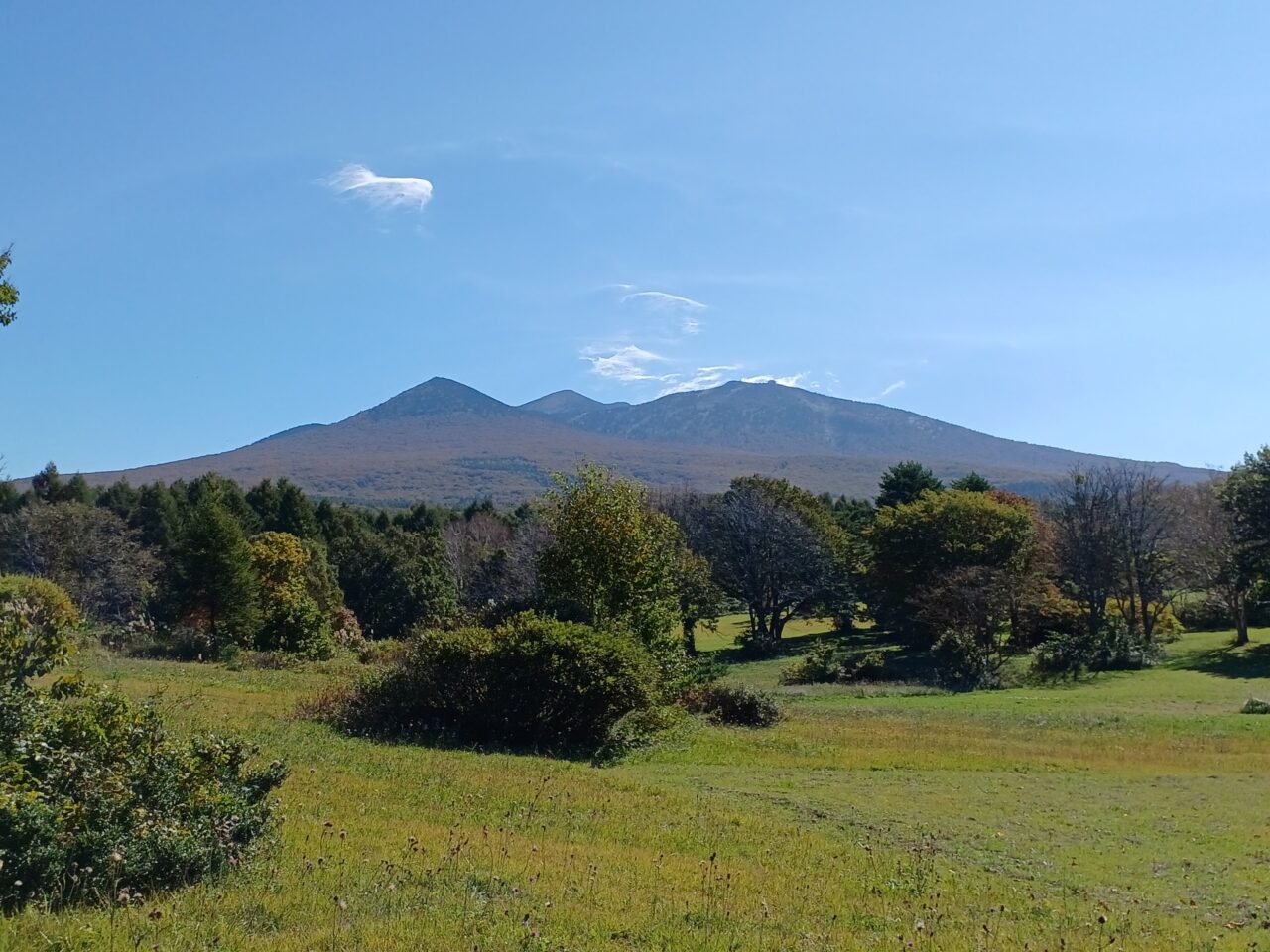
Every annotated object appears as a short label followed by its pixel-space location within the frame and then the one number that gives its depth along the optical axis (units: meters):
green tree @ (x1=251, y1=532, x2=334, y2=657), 40.28
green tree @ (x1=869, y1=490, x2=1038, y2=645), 52.00
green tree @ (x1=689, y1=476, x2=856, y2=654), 59.00
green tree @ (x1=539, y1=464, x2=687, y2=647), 27.34
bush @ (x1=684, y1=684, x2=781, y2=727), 25.95
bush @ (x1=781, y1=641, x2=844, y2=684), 42.56
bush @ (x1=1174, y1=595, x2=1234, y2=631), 57.22
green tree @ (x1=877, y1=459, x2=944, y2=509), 70.12
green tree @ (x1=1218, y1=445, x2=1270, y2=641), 44.97
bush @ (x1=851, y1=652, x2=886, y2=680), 42.84
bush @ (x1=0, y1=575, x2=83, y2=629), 28.36
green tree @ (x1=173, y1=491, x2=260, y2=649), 42.78
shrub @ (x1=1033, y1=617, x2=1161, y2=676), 41.12
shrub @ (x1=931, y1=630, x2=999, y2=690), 40.19
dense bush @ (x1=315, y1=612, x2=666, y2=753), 19.56
